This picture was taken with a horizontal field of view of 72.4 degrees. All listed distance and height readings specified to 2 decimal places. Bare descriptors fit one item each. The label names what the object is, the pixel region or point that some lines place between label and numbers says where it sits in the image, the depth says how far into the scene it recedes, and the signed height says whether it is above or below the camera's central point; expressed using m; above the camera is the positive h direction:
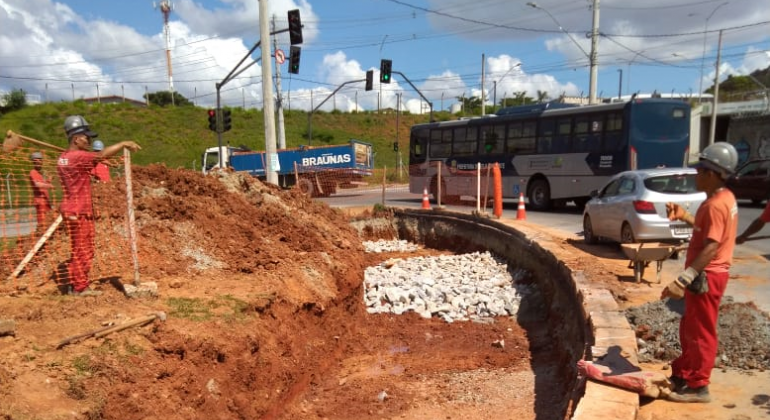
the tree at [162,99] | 67.50 +7.93
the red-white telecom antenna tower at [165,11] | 60.32 +17.32
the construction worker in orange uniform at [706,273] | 3.30 -0.72
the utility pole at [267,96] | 13.45 +1.64
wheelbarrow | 6.60 -1.21
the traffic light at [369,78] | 24.94 +3.86
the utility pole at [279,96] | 22.59 +2.77
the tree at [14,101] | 50.28 +5.80
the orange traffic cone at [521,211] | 13.12 -1.30
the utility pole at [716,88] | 33.12 +4.41
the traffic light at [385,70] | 24.66 +4.21
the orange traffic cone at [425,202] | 16.16 -1.30
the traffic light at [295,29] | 16.97 +4.24
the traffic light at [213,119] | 19.05 +1.51
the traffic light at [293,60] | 20.17 +3.85
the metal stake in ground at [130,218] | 5.45 -0.59
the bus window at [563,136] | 16.11 +0.72
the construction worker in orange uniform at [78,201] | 5.26 -0.40
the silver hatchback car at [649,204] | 8.66 -0.75
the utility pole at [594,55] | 20.94 +4.16
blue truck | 24.66 -0.27
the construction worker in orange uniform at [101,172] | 5.65 -0.12
